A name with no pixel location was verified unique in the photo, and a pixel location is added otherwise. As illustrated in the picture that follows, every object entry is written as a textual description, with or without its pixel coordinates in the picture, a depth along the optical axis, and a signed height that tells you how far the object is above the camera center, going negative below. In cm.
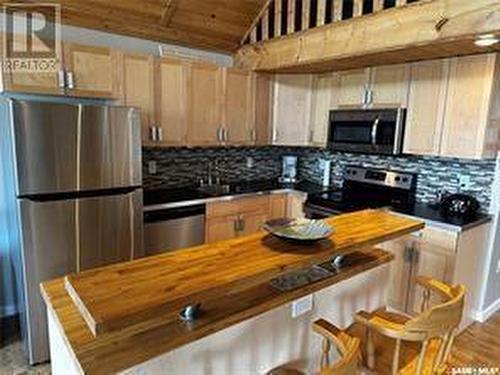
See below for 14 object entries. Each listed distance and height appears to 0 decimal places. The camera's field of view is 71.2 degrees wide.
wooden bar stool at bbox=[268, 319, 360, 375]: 108 -76
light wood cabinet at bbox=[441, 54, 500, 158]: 260 +28
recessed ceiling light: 219 +66
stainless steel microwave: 313 +10
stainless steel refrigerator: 211 -39
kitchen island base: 120 -83
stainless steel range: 329 -55
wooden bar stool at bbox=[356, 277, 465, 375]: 133 -74
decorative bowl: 150 -41
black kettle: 287 -51
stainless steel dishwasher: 285 -80
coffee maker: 440 -37
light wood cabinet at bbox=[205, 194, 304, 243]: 327 -77
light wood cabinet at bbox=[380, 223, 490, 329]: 265 -94
